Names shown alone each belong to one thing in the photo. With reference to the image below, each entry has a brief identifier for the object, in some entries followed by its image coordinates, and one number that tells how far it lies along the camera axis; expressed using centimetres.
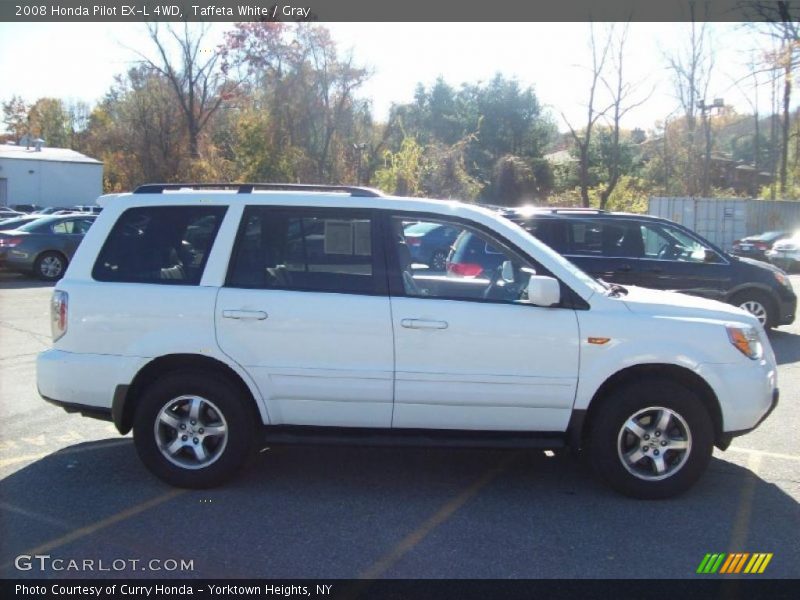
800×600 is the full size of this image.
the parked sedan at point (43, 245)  1703
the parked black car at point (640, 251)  996
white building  4134
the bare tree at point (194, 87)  3688
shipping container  2784
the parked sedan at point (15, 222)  1858
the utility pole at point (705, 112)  3828
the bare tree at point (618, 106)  2886
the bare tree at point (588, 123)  2891
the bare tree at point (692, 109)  3650
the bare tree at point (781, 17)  2084
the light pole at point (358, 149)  3546
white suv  466
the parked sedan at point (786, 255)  2436
